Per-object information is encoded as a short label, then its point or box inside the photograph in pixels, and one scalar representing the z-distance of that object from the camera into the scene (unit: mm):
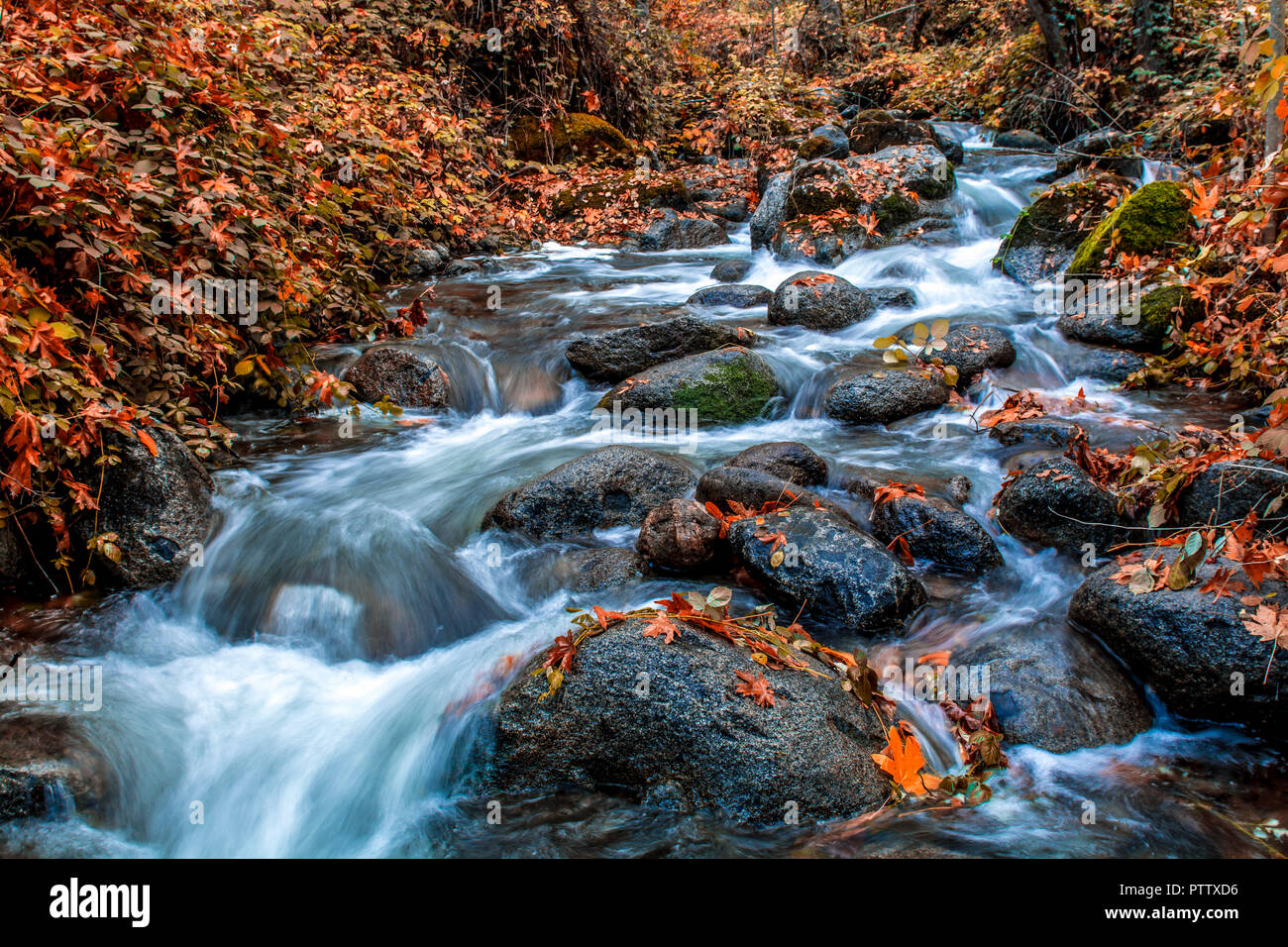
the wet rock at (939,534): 4656
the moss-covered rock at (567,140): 14578
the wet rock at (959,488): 5281
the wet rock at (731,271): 10844
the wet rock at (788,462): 5332
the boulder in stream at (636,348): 7535
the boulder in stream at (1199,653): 3393
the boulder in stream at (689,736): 3049
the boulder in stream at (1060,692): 3484
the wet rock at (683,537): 4512
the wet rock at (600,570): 4617
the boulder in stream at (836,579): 4148
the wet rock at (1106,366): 7105
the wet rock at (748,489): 4766
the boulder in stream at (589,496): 5109
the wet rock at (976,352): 7172
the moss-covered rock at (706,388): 6738
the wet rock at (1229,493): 4120
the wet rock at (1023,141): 15305
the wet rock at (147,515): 4316
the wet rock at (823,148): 14234
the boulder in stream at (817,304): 8609
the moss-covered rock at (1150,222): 7496
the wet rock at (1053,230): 9211
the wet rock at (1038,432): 5668
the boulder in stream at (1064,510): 4652
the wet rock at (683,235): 13117
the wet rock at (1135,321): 7004
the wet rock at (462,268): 10872
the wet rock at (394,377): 7051
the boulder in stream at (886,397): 6633
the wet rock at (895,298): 9195
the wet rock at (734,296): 9633
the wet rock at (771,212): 12102
